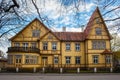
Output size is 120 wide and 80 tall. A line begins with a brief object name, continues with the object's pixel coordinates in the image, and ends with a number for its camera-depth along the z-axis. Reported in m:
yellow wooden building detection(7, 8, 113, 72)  17.44
